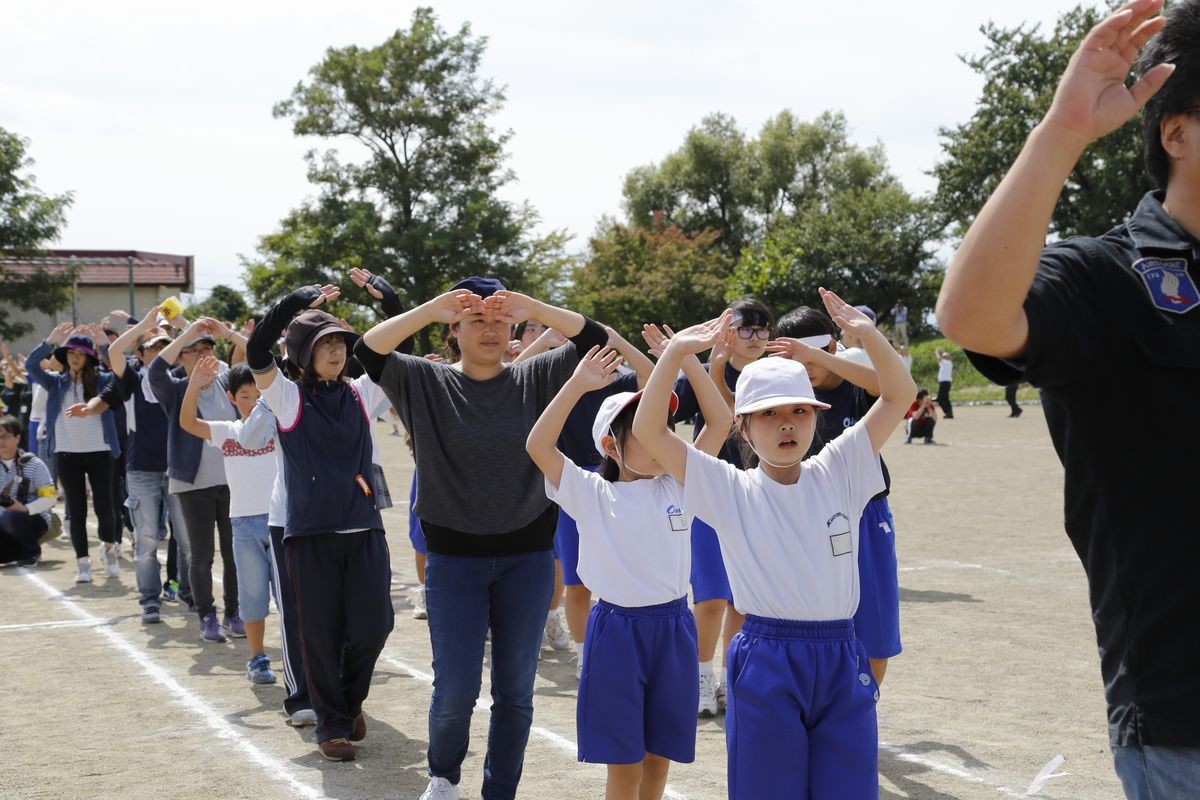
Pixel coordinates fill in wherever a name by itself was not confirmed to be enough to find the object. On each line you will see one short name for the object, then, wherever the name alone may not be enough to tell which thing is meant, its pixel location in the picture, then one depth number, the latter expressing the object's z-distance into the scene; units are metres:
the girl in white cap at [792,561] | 3.78
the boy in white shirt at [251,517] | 8.01
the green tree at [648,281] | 52.53
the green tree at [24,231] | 39.75
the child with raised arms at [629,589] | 4.63
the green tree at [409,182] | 46.00
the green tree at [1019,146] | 43.03
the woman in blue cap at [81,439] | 11.64
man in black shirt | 1.81
